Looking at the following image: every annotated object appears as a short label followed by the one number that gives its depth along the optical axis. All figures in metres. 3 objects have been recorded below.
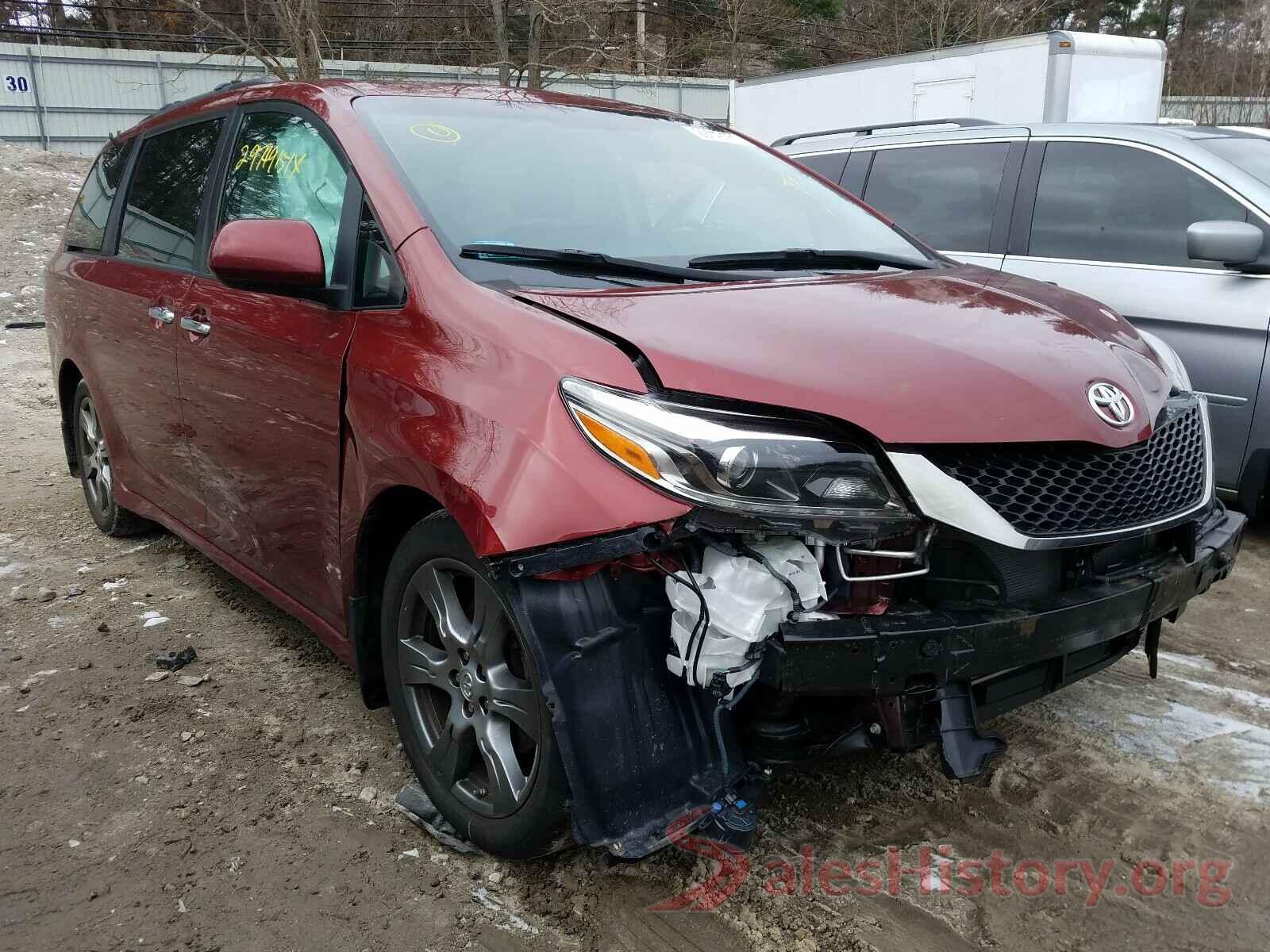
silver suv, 4.60
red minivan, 2.05
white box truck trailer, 9.88
